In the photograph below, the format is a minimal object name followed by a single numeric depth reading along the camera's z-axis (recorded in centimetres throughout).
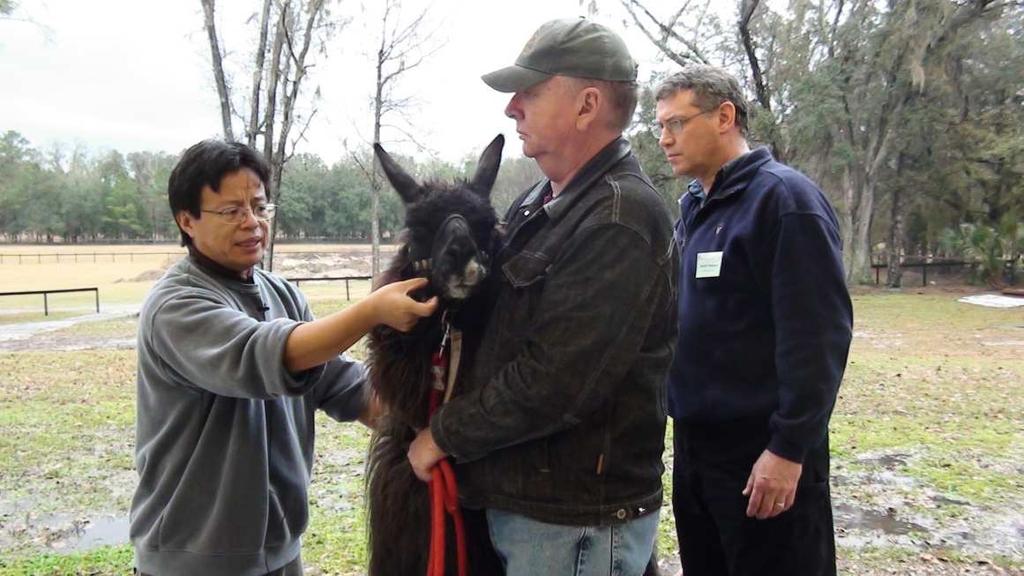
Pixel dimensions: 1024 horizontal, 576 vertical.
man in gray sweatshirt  173
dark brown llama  188
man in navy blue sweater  246
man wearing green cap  164
